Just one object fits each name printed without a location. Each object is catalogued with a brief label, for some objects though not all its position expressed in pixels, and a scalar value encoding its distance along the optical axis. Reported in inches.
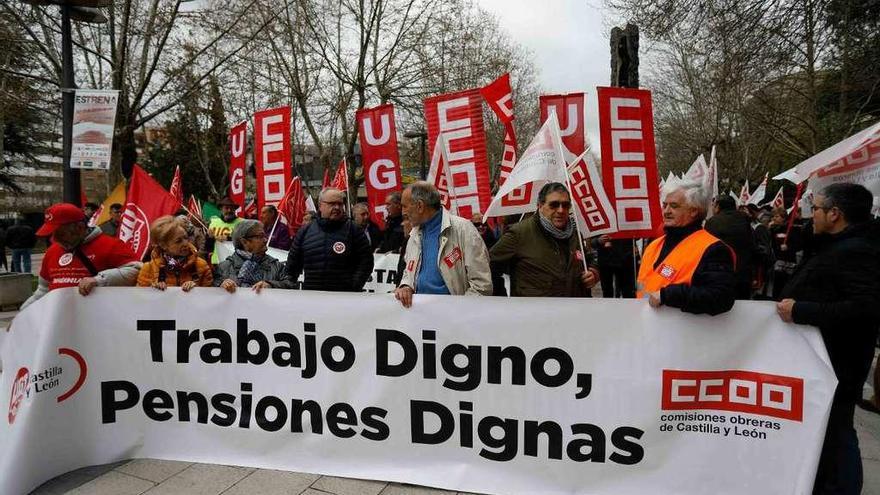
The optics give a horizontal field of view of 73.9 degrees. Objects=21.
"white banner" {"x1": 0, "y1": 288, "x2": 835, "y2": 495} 115.9
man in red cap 142.8
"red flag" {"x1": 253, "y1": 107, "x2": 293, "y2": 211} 305.4
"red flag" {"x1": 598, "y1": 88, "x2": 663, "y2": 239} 188.9
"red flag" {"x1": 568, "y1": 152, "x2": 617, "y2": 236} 171.8
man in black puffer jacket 184.1
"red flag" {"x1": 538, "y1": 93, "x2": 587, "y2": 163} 268.6
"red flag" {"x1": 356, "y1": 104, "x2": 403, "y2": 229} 301.7
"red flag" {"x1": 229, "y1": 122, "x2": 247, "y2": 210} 356.5
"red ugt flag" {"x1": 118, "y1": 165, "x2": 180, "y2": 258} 257.4
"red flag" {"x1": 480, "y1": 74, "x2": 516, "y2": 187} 263.7
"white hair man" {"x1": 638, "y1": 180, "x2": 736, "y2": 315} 110.8
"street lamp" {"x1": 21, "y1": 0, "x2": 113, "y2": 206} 291.4
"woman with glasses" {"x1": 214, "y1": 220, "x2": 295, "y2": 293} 169.5
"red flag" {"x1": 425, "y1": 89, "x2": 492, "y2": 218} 262.1
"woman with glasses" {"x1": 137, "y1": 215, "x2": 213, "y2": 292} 147.9
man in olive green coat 138.6
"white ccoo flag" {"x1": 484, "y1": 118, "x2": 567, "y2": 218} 151.9
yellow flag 313.7
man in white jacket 141.9
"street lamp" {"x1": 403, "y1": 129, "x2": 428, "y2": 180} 783.3
